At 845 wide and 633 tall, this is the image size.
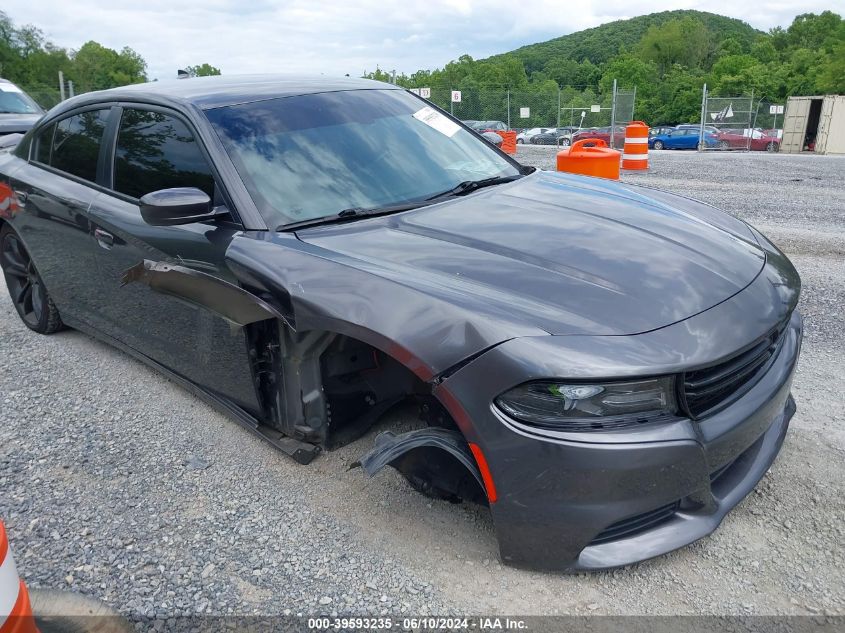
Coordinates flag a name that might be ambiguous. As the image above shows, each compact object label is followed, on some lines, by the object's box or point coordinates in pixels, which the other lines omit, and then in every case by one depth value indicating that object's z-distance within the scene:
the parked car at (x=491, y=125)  26.14
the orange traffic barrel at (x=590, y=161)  8.16
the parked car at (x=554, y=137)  28.26
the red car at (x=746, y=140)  24.97
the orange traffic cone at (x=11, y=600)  1.33
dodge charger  1.87
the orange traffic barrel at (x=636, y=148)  12.73
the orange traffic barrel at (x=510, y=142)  15.69
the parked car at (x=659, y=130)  32.69
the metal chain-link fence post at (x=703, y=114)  22.42
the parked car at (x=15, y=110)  9.27
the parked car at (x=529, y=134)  29.99
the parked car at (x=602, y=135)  24.11
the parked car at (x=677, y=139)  30.66
